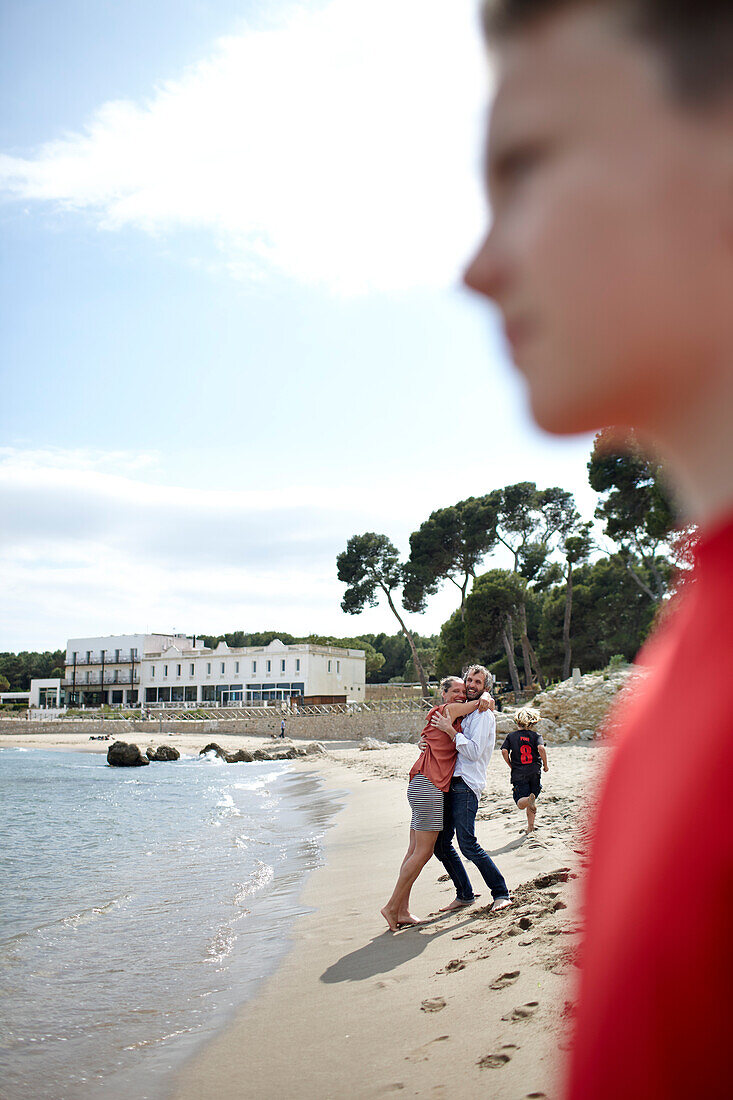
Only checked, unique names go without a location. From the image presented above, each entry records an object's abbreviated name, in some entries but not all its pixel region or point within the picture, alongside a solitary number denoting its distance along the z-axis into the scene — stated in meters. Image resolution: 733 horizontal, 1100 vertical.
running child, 8.45
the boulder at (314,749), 39.84
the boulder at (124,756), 36.44
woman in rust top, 5.93
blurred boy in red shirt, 0.44
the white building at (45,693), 83.62
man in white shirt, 6.16
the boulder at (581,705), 22.52
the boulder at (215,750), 39.90
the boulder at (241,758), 37.47
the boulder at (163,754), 40.57
